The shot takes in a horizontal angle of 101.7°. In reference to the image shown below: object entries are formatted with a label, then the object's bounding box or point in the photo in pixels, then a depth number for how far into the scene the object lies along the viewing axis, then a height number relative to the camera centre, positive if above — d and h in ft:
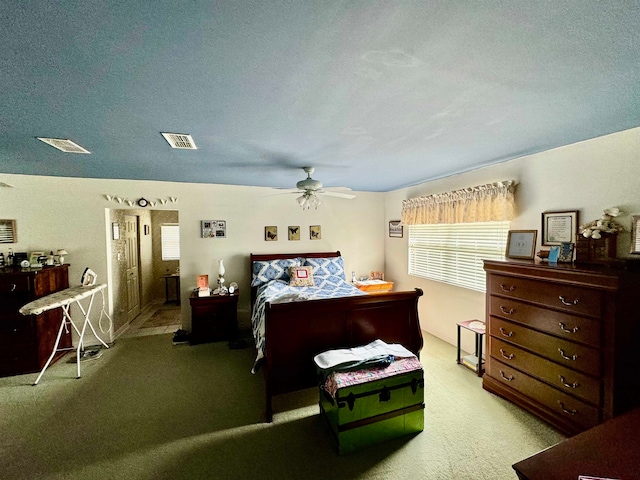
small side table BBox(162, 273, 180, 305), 19.05 -4.09
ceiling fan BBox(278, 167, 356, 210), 9.64 +1.66
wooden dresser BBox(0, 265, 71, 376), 9.46 -3.31
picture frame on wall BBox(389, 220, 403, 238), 15.64 +0.17
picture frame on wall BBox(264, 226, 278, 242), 14.70 -0.04
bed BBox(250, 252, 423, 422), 7.33 -2.97
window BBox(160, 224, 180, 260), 19.67 -0.50
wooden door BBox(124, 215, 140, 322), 15.19 -1.87
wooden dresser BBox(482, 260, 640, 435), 5.65 -2.75
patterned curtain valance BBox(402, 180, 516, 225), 9.29 +1.07
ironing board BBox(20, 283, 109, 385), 8.31 -2.23
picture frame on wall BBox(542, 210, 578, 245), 7.69 +0.08
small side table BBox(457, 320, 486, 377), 9.34 -4.41
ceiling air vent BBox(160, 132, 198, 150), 6.74 +2.58
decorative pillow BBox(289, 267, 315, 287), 12.98 -2.22
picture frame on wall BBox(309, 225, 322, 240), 15.57 +0.04
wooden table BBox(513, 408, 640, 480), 2.93 -2.75
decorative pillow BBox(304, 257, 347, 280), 14.09 -1.89
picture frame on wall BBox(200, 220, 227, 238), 13.74 +0.32
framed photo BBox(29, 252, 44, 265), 10.91 -0.91
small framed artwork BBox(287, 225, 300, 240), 15.12 +0.05
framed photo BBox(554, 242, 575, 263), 7.34 -0.64
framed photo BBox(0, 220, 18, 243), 11.12 +0.20
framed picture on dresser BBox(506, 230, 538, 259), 8.59 -0.45
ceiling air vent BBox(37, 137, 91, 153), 7.04 +2.60
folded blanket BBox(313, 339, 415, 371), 6.61 -3.32
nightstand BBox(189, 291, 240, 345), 12.32 -4.07
